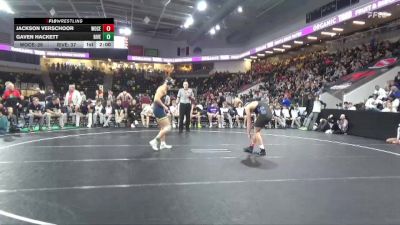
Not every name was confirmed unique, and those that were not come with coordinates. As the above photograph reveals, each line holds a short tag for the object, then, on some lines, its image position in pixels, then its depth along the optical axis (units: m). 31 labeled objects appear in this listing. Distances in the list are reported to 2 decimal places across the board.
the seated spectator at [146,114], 13.27
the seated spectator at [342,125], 12.55
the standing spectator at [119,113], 13.14
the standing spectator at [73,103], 12.86
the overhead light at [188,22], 26.51
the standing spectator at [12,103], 10.52
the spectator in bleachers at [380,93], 13.07
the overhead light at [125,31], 25.59
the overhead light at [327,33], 21.39
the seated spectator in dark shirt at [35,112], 11.25
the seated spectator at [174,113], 13.42
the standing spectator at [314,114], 14.15
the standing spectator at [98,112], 13.08
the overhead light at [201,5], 20.83
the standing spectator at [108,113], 12.99
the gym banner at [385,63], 16.28
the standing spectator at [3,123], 9.90
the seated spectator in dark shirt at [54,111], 11.88
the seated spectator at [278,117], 14.92
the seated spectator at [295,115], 15.30
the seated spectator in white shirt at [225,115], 14.32
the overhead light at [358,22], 18.32
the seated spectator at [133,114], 13.37
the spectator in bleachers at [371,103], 12.63
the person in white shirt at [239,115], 14.39
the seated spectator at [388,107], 11.54
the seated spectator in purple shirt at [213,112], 14.32
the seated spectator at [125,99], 13.35
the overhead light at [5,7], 24.20
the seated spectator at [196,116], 13.98
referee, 10.95
